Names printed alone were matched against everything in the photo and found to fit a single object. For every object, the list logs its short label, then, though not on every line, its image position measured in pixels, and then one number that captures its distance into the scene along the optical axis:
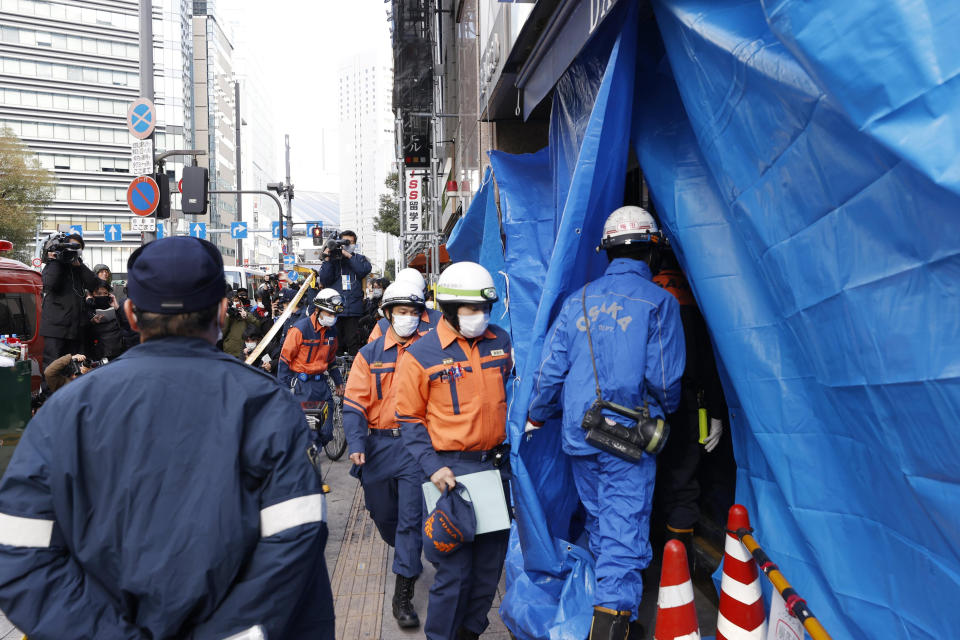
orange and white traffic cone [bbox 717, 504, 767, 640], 2.51
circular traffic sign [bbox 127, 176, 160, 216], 8.74
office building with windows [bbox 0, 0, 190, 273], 60.56
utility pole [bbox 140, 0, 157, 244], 9.44
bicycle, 7.98
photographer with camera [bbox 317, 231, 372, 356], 9.11
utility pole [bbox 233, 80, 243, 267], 30.57
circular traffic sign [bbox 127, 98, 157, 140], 8.87
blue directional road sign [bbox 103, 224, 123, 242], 26.55
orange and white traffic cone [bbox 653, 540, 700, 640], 2.61
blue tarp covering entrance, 1.39
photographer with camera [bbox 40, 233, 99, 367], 8.24
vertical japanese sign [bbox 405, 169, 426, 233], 19.06
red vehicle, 9.60
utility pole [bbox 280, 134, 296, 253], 24.42
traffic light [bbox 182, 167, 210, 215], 10.37
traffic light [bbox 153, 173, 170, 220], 9.22
